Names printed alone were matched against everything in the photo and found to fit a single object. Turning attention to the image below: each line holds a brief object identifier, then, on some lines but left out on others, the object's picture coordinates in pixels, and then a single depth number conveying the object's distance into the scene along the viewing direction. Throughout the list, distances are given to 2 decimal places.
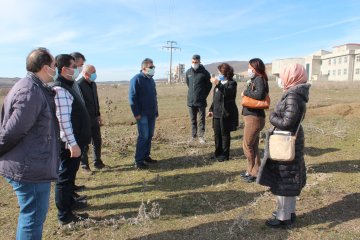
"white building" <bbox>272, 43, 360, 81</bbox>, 78.88
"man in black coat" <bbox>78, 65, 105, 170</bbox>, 6.30
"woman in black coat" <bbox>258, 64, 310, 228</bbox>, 3.81
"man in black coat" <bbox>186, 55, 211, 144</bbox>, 8.62
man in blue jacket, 6.61
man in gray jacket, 2.93
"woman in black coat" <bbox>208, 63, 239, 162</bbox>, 6.62
